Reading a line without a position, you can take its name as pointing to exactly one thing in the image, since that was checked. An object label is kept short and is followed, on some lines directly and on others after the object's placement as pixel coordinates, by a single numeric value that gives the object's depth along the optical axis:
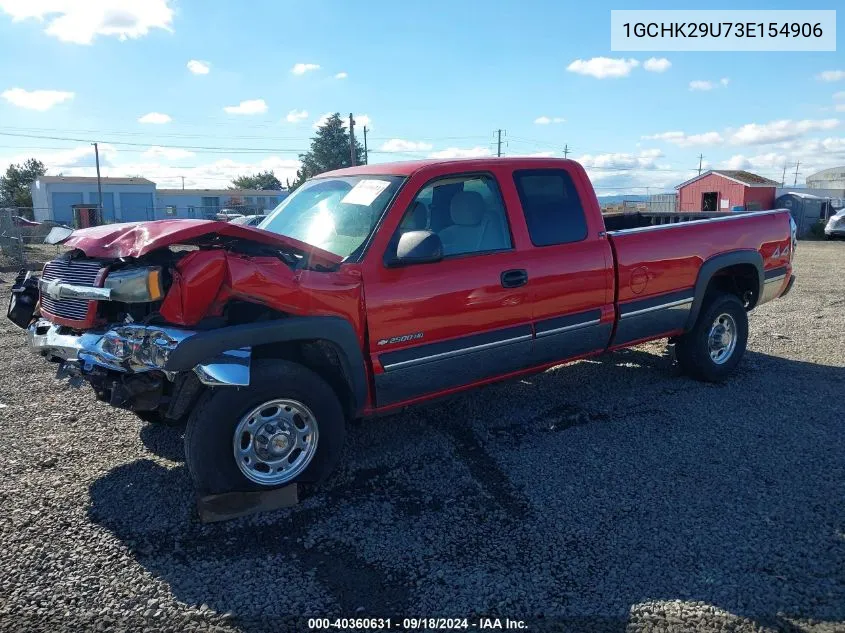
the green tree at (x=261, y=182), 99.00
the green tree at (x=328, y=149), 65.06
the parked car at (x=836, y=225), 26.81
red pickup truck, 3.33
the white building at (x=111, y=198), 50.53
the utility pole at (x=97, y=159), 48.31
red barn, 36.44
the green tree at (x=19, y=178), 71.19
